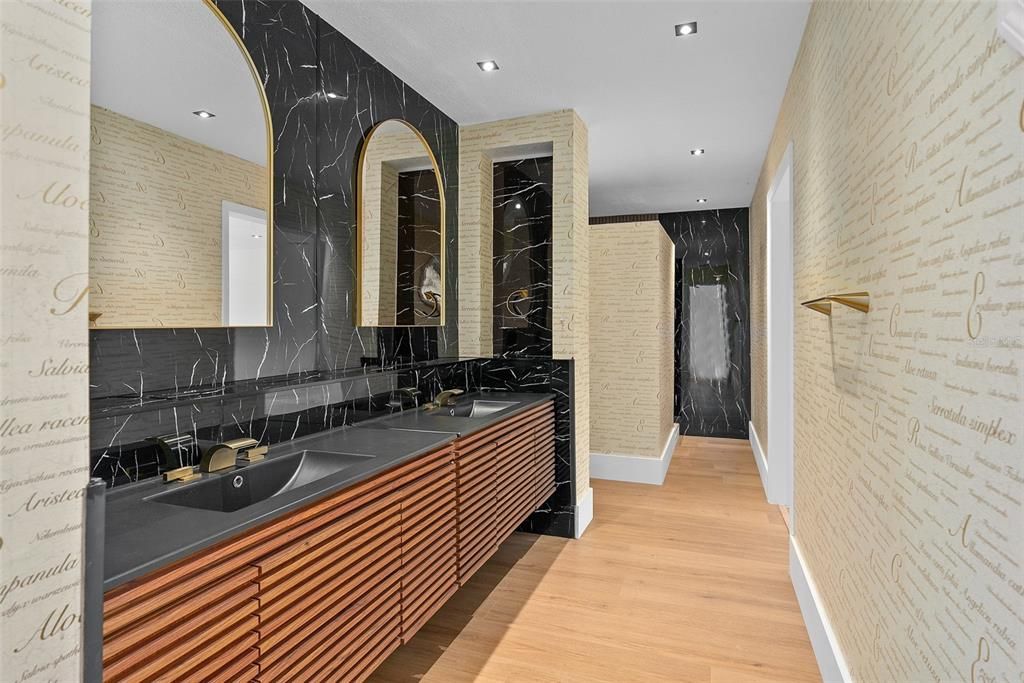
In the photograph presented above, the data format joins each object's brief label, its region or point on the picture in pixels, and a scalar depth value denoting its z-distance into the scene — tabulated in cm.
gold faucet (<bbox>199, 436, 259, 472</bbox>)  163
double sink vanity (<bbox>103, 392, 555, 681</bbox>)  105
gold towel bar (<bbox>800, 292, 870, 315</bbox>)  154
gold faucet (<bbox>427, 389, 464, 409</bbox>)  294
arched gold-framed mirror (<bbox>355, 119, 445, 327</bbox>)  263
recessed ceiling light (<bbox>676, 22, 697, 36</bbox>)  237
